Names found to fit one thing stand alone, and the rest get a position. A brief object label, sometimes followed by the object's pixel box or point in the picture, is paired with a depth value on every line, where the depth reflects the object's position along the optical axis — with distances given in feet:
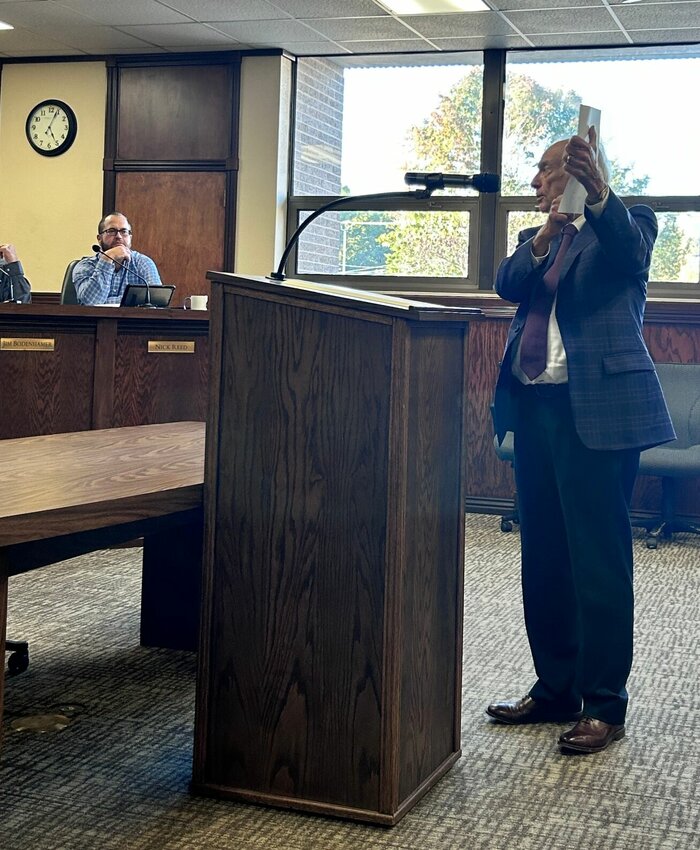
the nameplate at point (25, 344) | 16.21
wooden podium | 6.70
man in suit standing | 8.10
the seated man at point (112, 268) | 19.62
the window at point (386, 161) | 23.72
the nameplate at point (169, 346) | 16.17
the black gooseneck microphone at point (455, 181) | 7.73
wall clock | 25.91
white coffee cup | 17.49
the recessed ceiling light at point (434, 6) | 20.22
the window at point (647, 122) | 22.24
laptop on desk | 17.10
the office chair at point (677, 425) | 19.24
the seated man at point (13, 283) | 18.85
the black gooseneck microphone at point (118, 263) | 19.33
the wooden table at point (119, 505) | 5.75
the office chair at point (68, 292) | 19.29
